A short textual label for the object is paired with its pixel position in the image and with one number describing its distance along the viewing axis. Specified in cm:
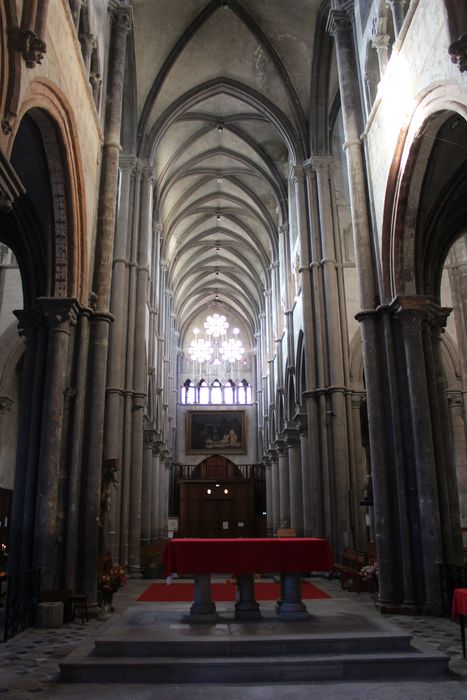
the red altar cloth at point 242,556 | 902
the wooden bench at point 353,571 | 1440
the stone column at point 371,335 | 1136
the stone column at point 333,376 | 1806
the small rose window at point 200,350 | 4759
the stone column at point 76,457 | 1074
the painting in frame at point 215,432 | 4419
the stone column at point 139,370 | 1941
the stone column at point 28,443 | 1048
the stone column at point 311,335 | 1906
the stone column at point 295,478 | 2381
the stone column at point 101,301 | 1134
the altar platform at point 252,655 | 700
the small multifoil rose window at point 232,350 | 4759
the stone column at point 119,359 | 1734
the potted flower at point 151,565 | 1875
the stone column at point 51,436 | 1034
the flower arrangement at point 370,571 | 1267
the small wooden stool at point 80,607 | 1043
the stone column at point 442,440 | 1091
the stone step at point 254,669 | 697
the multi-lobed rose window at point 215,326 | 4819
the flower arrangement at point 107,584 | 1182
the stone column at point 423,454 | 1070
